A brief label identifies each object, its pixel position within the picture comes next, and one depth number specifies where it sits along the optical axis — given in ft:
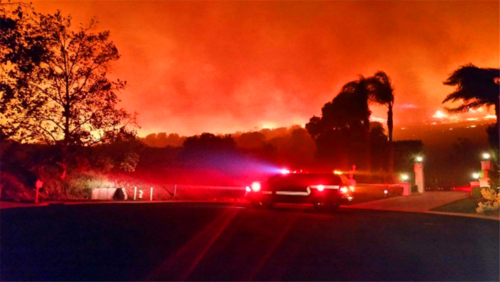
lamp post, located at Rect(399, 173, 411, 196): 106.42
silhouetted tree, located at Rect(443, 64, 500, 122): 82.33
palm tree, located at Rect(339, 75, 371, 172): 128.87
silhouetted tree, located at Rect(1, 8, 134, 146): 85.10
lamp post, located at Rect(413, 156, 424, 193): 122.42
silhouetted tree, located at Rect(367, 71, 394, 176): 122.21
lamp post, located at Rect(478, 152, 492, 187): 87.86
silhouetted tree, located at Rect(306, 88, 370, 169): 131.75
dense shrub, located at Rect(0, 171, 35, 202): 78.69
